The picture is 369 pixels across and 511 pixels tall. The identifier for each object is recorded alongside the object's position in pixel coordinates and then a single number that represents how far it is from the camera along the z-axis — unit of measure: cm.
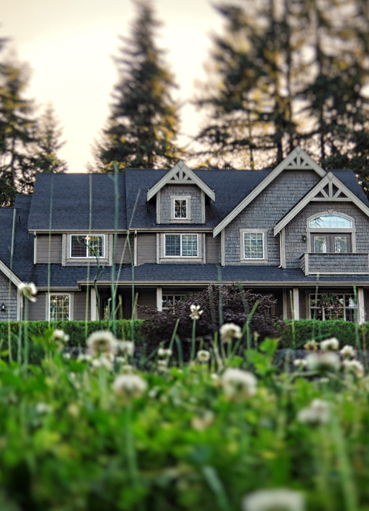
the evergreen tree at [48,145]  3330
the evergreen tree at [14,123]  3272
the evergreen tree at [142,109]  3347
